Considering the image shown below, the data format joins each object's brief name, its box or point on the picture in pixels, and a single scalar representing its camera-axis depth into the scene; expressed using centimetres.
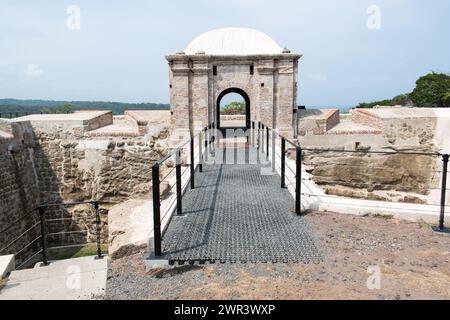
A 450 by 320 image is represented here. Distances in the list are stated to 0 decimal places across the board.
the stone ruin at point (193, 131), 1505
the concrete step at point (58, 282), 432
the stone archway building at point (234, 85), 1684
